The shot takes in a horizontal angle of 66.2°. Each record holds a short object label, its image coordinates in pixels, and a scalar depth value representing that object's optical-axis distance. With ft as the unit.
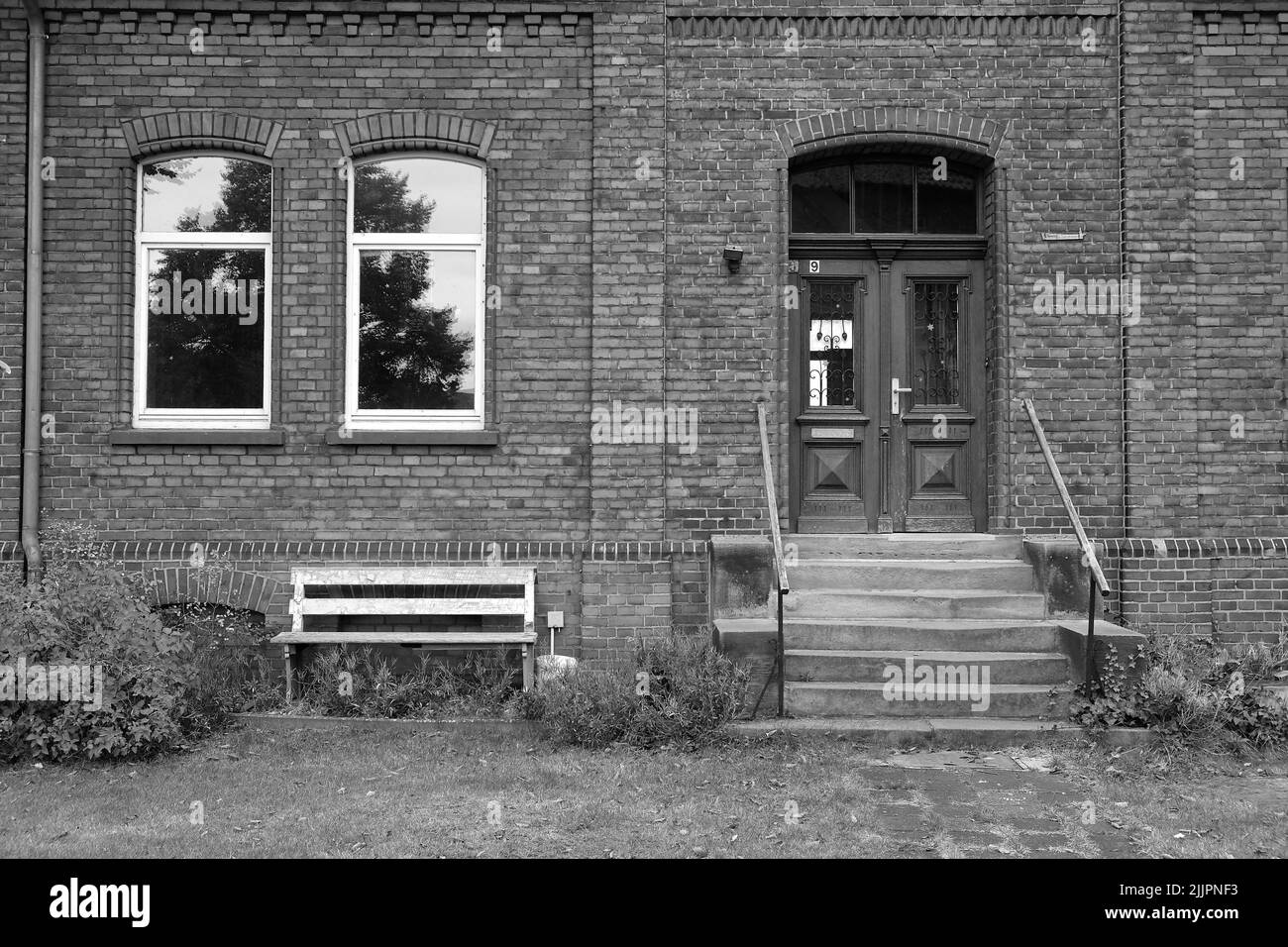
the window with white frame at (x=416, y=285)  25.80
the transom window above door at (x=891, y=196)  26.66
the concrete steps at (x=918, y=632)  21.24
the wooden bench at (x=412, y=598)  23.29
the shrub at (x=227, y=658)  21.90
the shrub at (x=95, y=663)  18.85
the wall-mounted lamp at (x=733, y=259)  24.77
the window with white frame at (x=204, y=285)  25.71
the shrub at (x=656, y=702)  19.76
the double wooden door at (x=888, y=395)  26.43
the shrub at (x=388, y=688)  22.36
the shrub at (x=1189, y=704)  19.84
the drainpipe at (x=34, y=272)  24.70
